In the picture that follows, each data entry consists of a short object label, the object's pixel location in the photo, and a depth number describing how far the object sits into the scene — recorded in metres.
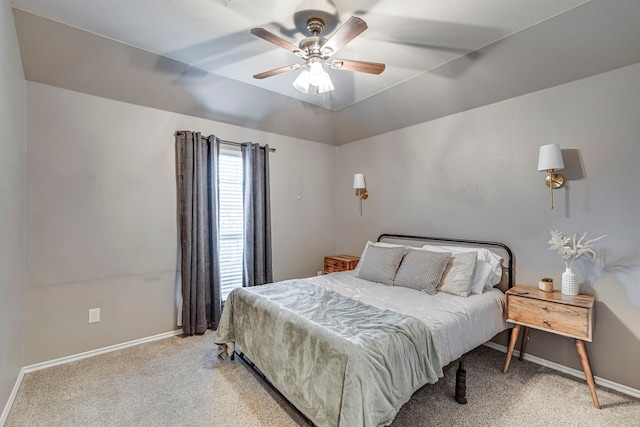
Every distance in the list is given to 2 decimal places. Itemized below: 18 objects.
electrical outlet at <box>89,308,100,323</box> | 2.91
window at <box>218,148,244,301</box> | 3.77
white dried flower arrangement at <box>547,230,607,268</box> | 2.42
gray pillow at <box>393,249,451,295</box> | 2.74
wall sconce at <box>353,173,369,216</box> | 4.25
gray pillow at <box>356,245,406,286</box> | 3.05
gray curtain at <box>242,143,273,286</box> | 3.88
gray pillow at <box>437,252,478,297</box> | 2.66
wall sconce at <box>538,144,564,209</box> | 2.47
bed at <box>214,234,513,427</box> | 1.61
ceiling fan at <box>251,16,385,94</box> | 2.10
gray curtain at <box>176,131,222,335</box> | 3.34
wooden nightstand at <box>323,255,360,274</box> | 4.23
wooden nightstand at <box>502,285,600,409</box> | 2.17
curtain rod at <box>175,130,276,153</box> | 3.62
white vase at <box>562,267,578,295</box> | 2.42
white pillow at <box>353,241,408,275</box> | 3.37
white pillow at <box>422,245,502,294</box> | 2.76
